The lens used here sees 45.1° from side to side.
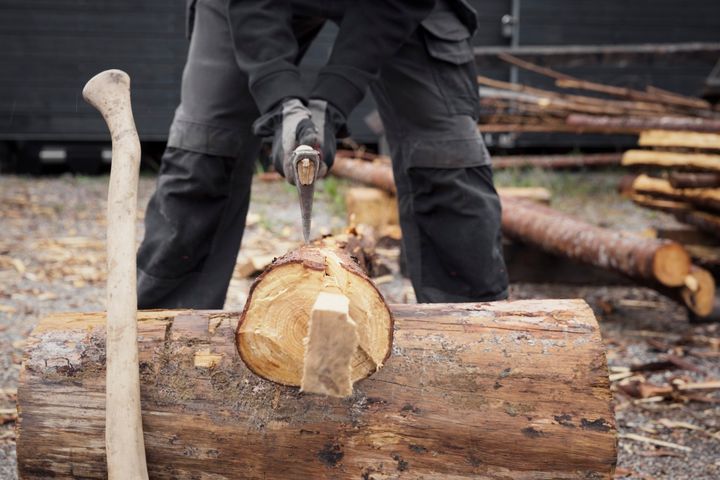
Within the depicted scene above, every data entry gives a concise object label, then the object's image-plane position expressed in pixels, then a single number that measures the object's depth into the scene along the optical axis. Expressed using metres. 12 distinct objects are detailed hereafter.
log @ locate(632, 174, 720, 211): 4.32
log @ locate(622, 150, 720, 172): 4.35
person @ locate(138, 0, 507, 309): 2.81
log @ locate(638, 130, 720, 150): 4.44
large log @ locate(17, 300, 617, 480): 1.77
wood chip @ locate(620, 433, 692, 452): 2.67
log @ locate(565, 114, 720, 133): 4.67
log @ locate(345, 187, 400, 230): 5.51
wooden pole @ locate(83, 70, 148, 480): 1.69
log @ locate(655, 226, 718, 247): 4.74
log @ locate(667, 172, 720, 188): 4.31
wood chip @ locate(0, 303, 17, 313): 4.04
